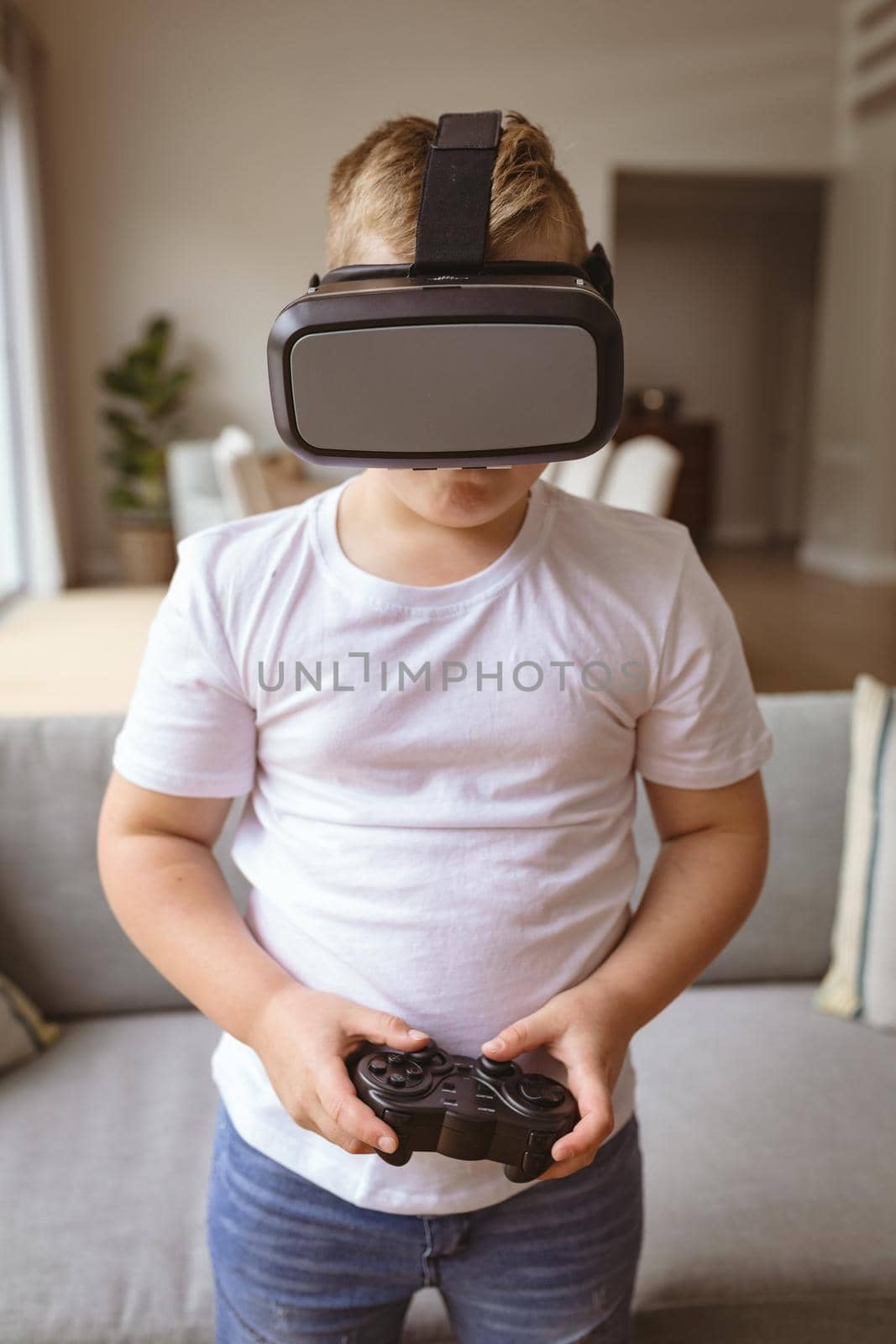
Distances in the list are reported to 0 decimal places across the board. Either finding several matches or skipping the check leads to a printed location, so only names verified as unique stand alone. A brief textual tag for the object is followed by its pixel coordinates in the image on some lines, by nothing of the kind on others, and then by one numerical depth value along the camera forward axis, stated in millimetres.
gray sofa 1031
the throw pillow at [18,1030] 1274
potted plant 6277
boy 645
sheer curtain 5633
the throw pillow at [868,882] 1374
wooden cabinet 8773
